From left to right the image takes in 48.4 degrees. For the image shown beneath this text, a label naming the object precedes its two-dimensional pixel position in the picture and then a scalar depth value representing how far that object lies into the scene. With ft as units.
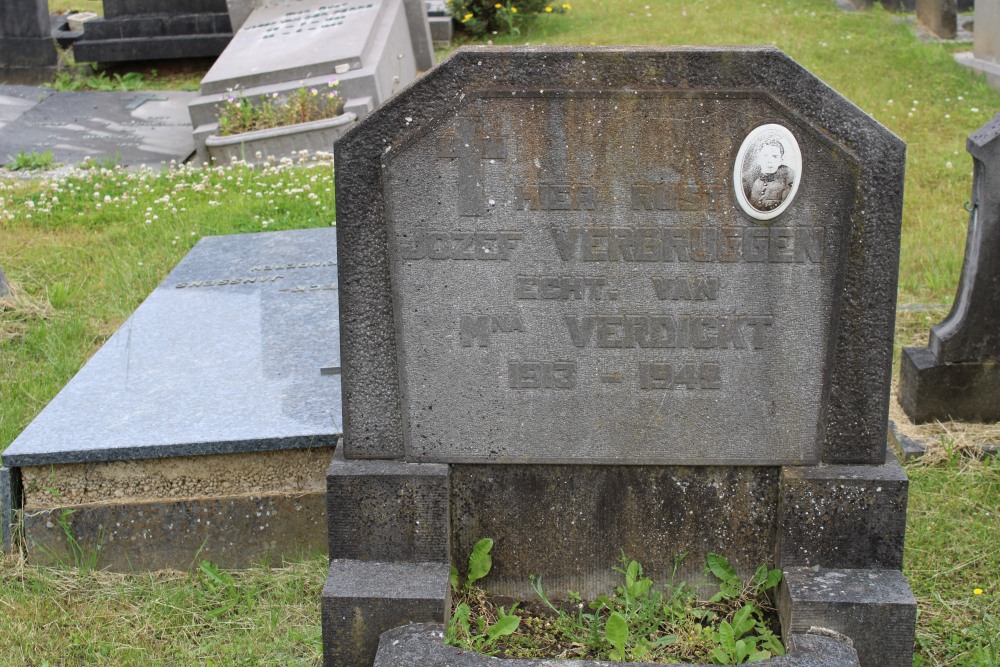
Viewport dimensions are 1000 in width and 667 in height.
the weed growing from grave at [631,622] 8.80
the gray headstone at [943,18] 35.45
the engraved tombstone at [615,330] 8.16
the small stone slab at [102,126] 30.01
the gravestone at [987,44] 30.17
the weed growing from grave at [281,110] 27.63
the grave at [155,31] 37.83
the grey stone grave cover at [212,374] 11.02
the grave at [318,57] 28.12
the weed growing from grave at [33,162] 28.27
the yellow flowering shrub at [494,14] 38.70
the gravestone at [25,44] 37.60
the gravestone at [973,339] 13.34
